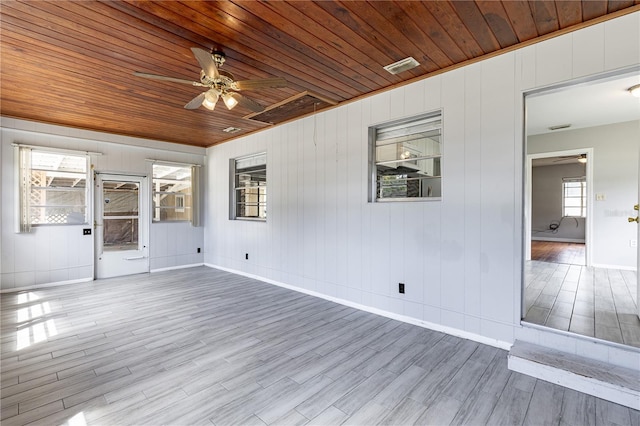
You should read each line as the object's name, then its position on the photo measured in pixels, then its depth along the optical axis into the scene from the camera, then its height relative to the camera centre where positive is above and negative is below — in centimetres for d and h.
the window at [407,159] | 328 +63
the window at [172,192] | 620 +39
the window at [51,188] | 469 +38
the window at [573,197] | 891 +42
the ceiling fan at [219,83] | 242 +116
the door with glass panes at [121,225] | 547 -31
